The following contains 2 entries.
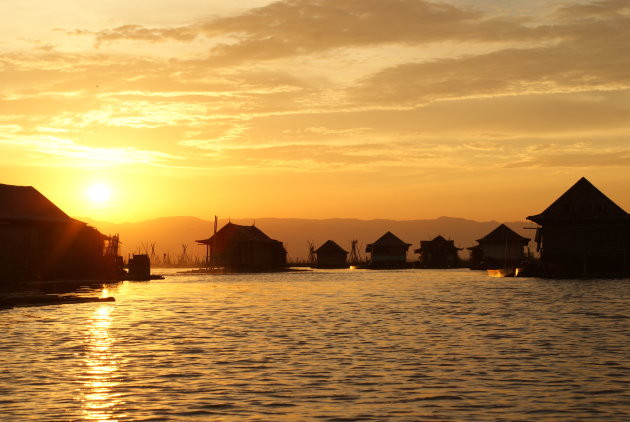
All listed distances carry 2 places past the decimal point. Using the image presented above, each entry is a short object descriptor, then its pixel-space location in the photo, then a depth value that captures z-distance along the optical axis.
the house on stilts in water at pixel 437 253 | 148.88
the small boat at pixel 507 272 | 86.75
